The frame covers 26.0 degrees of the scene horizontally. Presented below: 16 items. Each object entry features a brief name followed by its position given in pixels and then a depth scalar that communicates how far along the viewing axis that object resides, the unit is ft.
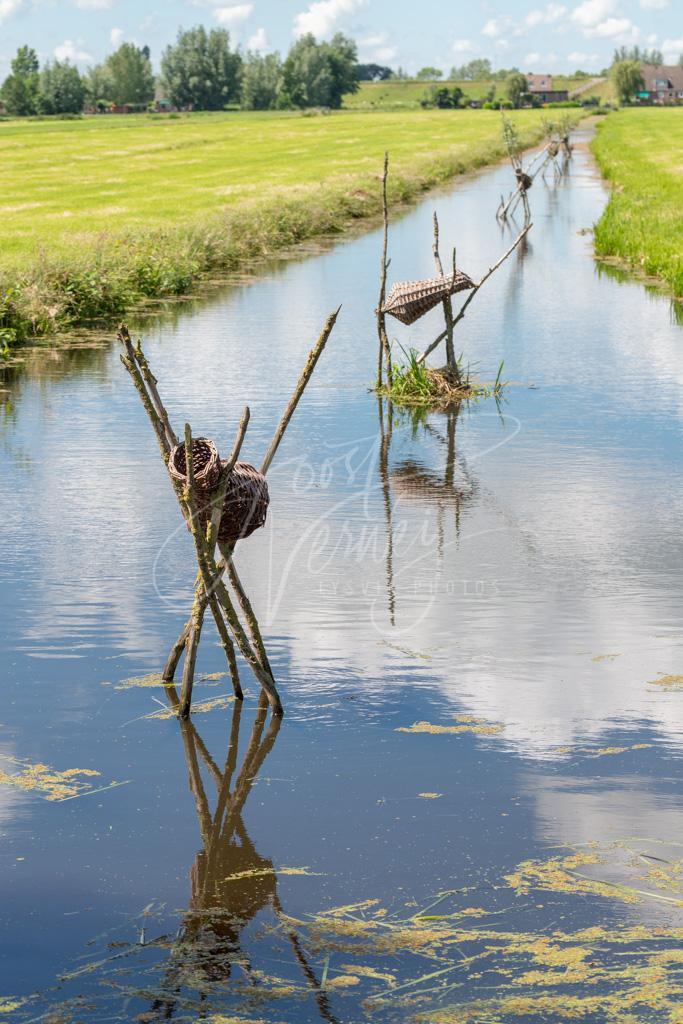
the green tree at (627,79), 642.63
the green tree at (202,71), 626.64
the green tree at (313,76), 622.17
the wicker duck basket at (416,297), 51.55
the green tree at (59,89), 559.47
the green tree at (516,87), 628.69
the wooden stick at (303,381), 24.22
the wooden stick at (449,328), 54.12
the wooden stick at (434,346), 54.94
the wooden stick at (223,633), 24.79
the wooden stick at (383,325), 55.06
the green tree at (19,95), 559.79
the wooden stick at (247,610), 24.59
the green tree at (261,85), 613.52
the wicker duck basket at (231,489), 23.25
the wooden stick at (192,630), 22.74
